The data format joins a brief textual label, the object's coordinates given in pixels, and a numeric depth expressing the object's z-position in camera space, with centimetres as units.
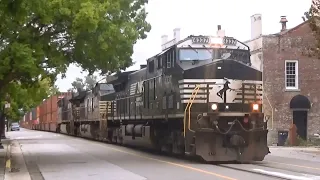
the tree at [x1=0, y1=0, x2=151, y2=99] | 1727
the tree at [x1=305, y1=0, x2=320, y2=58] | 2480
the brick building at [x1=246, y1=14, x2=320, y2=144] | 3803
